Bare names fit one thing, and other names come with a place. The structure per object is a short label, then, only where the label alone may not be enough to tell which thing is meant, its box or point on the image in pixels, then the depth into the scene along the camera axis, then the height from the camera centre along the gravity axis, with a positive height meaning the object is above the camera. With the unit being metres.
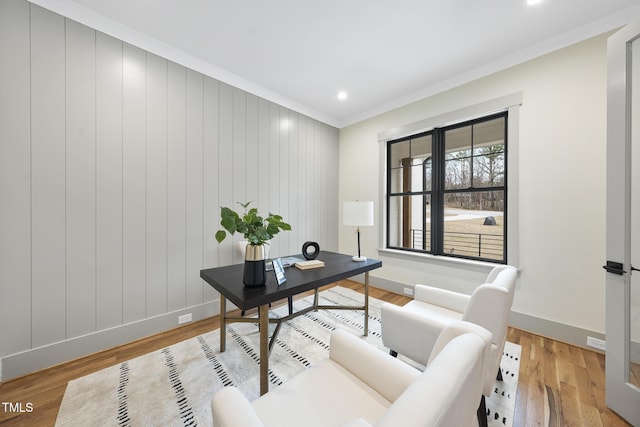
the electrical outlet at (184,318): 2.42 -1.11
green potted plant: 1.46 -0.15
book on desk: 2.00 -0.45
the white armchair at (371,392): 0.48 -0.65
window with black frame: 2.78 +0.34
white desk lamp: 2.35 -0.01
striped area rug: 1.38 -1.18
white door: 1.38 -0.09
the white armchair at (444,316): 1.17 -0.70
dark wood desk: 1.37 -0.49
